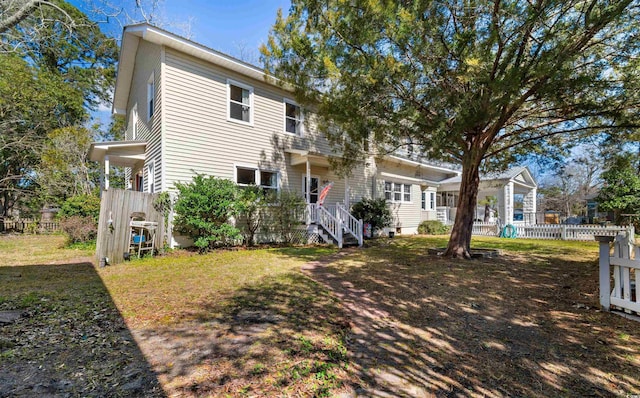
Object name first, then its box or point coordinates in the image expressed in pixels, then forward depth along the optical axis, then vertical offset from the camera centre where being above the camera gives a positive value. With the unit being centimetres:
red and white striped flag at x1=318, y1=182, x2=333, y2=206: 1099 +94
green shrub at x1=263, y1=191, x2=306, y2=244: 1082 -3
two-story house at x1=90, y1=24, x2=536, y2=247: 930 +324
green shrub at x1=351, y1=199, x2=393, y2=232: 1395 +26
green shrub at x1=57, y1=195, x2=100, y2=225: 1096 -3
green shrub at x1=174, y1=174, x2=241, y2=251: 852 +9
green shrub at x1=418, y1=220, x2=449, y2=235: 1789 -51
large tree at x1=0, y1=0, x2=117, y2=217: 1419 +574
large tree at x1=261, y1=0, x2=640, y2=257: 525 +321
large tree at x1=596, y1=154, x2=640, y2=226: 1494 +158
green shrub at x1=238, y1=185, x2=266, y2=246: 945 +7
